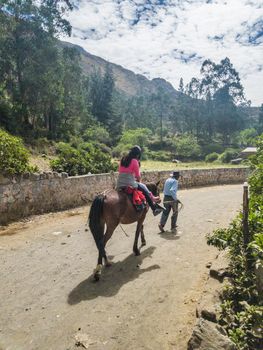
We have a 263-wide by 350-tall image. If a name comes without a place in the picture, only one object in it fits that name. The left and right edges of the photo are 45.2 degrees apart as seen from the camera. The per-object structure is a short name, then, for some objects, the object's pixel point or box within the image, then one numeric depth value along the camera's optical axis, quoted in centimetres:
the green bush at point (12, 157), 1050
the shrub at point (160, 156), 5480
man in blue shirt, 991
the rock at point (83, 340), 412
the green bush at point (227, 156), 4802
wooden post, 537
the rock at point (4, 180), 1028
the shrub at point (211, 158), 5258
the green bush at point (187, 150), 6000
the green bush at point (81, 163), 1487
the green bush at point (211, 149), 6392
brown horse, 632
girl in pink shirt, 721
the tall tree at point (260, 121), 8159
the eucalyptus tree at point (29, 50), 3042
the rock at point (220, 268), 562
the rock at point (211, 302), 435
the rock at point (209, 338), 363
